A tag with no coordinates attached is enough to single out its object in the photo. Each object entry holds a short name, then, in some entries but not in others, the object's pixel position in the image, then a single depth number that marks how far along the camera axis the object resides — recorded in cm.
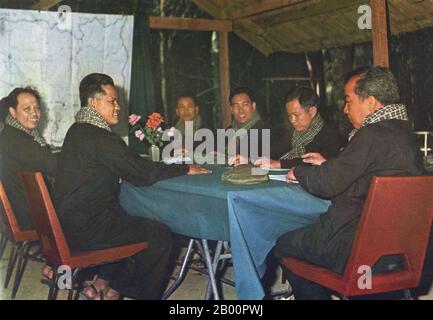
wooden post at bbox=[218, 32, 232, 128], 754
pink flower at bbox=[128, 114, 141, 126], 398
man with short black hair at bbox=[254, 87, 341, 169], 385
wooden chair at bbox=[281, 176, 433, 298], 235
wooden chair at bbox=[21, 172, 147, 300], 287
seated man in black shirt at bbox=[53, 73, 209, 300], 310
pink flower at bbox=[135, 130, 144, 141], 399
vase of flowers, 399
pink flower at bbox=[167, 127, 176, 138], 406
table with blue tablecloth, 268
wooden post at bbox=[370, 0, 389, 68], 487
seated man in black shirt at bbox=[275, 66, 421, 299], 252
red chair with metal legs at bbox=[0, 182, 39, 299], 354
